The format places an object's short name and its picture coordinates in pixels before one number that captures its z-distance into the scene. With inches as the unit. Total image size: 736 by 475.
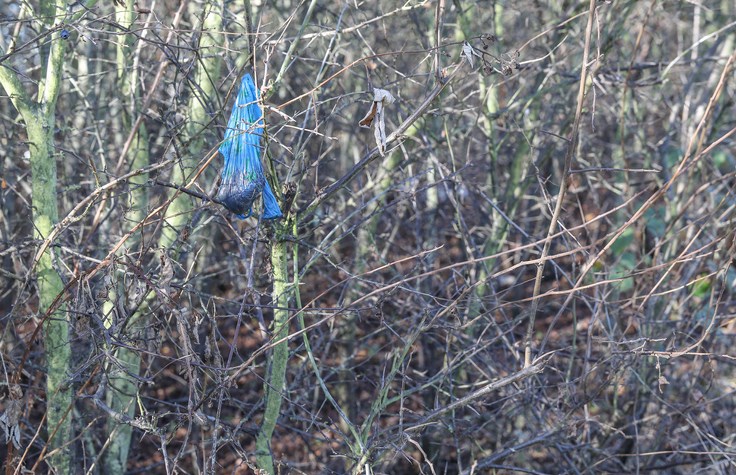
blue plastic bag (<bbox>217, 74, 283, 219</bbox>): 197.8
